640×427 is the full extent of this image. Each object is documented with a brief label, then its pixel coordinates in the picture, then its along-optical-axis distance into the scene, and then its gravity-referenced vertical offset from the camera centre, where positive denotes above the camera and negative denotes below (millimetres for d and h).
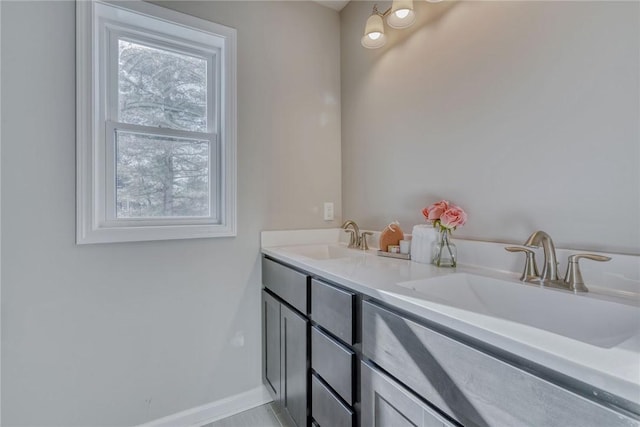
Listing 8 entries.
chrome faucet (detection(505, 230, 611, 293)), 865 -180
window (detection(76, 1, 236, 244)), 1372 +474
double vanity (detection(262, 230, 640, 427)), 478 -315
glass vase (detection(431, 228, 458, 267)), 1245 -171
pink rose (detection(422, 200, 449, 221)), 1252 +5
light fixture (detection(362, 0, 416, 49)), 1399 +970
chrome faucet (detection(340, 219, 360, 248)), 1827 -144
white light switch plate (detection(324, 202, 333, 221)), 2046 +3
